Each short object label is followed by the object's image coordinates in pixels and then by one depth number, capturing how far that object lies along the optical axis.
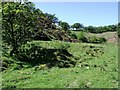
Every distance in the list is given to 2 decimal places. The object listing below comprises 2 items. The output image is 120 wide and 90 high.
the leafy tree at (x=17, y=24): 17.89
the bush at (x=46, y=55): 16.12
